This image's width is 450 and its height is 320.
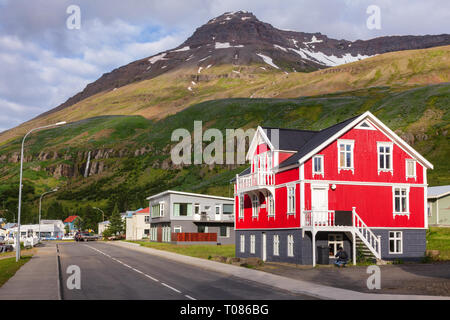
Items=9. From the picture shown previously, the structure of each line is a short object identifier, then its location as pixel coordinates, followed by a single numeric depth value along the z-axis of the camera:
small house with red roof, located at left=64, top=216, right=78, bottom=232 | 187.52
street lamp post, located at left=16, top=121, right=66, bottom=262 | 41.31
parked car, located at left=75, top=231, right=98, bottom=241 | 106.12
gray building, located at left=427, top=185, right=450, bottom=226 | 57.94
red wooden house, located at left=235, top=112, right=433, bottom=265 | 37.28
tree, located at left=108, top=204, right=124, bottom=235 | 121.11
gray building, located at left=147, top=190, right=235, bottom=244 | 78.00
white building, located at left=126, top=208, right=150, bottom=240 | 110.25
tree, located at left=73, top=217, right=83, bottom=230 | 164.98
